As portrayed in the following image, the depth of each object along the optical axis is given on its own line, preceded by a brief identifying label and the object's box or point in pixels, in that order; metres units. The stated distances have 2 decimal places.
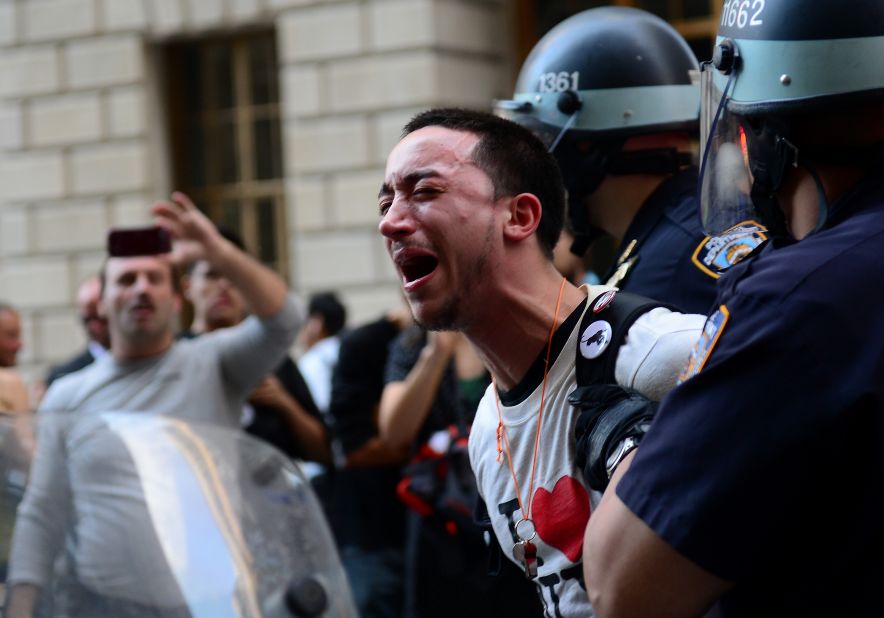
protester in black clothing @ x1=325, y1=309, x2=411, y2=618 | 5.48
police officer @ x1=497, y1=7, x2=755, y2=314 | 3.44
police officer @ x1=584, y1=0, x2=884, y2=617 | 1.65
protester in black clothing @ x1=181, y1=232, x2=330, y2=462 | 5.46
